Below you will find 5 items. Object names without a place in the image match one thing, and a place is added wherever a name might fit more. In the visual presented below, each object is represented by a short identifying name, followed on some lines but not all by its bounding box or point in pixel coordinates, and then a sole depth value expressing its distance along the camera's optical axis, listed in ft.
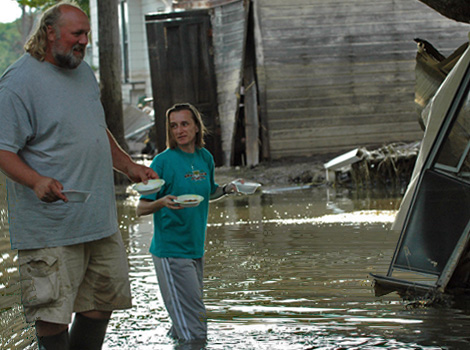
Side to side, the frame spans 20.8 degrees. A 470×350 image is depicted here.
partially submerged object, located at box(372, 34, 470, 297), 29.98
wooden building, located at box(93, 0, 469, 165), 94.58
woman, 25.81
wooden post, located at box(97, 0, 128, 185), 78.65
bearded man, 20.35
